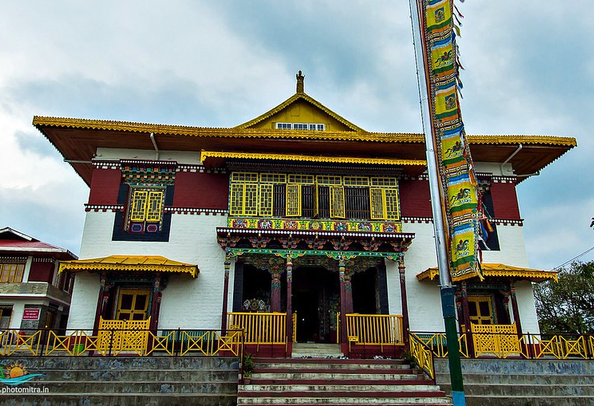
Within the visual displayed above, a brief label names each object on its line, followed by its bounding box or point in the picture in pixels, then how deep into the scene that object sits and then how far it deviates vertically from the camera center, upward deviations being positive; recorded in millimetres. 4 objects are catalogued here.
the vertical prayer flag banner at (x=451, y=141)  8477 +3915
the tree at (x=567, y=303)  31797 +3335
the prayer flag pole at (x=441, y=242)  7846 +1917
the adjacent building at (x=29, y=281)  19953 +2860
